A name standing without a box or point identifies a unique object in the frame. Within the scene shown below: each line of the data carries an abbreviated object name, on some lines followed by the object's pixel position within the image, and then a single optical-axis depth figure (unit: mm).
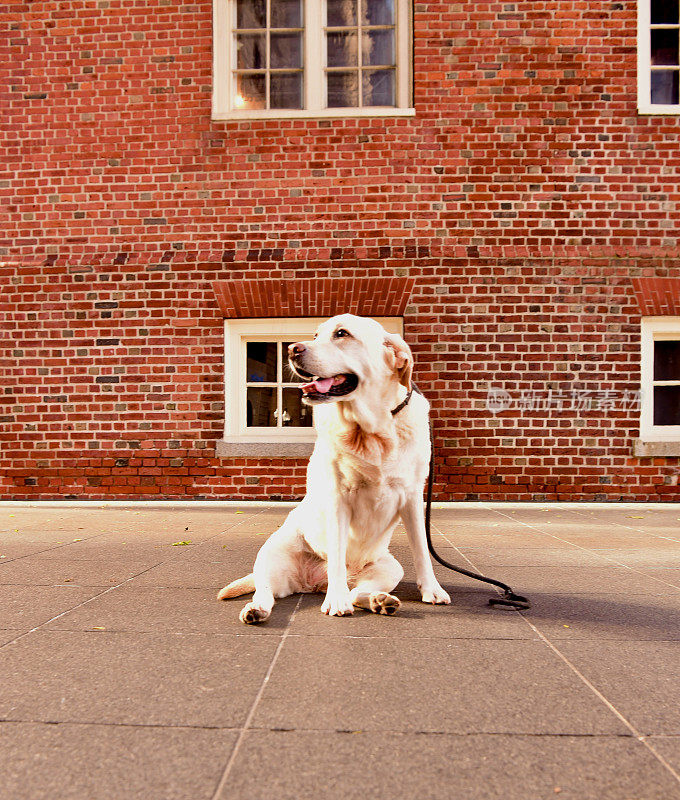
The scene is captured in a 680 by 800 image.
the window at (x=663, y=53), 7832
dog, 2943
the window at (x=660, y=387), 7605
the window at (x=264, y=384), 7746
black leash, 3156
